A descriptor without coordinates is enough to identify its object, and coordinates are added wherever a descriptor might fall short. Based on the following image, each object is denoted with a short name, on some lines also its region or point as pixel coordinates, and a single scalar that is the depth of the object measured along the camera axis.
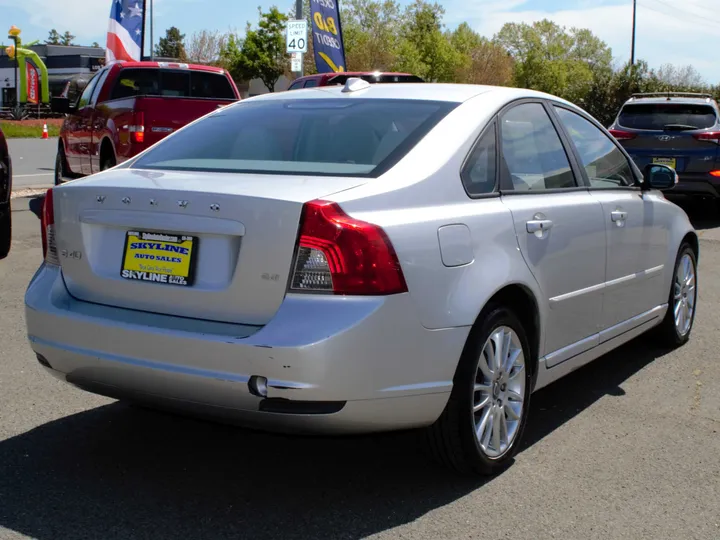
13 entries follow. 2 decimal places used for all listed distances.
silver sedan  3.15
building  72.56
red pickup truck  10.35
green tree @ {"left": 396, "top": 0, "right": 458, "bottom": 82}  68.50
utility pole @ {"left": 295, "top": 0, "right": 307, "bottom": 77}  22.27
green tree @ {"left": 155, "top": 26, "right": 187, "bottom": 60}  138.05
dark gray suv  12.61
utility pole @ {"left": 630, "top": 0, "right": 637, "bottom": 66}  72.25
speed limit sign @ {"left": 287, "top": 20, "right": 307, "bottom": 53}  19.42
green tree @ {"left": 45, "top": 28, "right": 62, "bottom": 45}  165.16
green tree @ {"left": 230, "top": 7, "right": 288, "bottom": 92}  71.69
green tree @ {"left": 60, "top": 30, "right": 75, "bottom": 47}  167.75
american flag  22.39
